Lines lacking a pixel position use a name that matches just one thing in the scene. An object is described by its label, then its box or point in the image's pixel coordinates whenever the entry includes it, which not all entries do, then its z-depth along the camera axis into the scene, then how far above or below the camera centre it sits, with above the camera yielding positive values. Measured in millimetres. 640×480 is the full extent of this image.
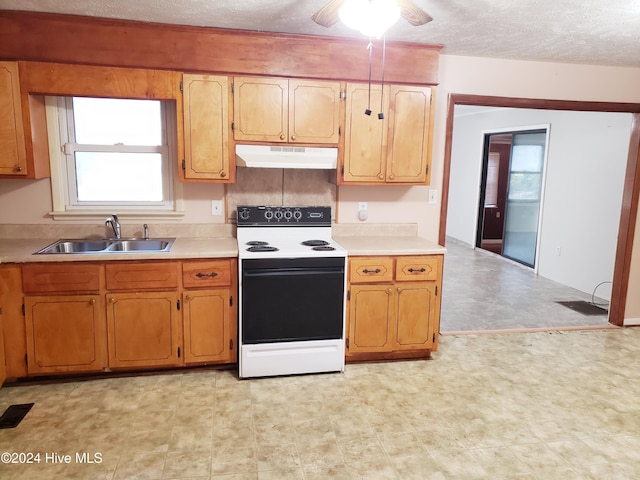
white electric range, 2959 -858
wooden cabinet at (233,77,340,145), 3092 +450
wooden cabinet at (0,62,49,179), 2835 +265
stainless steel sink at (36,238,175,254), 3186 -499
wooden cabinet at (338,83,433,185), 3244 +313
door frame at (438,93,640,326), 3691 +94
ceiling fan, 2002 +750
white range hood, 3125 +138
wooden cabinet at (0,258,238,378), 2799 -888
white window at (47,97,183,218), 3250 +107
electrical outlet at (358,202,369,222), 3660 -248
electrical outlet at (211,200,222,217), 3445 -244
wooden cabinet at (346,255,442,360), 3176 -877
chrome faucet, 3207 -354
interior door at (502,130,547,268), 6207 -193
